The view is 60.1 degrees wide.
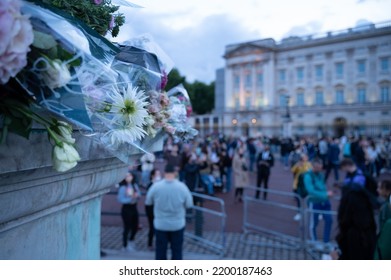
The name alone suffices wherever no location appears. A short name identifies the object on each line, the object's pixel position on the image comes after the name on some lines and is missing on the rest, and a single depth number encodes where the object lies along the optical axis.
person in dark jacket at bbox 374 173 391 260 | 2.27
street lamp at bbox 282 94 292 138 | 35.09
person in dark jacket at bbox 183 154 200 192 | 8.99
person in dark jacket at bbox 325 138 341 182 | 13.91
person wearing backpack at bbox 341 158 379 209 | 5.63
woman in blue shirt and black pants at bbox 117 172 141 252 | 6.18
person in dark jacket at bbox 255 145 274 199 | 10.58
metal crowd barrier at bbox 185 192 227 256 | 6.25
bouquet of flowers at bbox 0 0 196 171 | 0.75
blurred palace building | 44.41
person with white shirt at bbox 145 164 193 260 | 4.87
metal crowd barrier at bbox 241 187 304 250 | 6.54
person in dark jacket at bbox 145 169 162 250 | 6.26
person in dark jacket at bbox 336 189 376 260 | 3.76
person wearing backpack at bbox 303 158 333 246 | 6.28
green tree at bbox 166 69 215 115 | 72.81
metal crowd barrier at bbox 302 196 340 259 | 6.07
